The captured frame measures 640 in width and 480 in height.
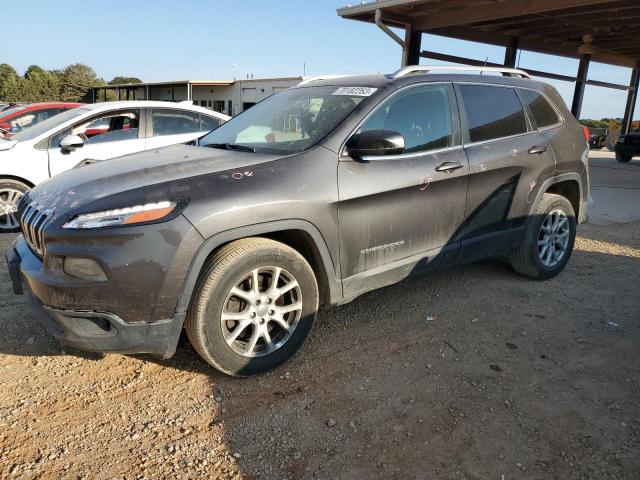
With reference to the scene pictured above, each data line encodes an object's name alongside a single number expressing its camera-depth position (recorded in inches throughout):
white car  241.4
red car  386.9
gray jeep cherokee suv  99.8
